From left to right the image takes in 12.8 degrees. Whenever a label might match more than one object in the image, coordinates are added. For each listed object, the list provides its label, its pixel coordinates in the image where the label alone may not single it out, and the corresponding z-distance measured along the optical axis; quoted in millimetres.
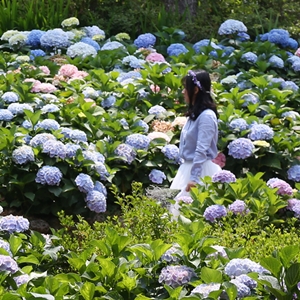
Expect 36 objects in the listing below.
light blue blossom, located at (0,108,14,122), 10911
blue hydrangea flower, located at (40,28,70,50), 15484
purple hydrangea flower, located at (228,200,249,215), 7587
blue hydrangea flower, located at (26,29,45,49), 15735
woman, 9417
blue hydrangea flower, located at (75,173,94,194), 9424
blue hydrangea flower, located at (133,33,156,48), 16096
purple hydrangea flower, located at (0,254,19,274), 5866
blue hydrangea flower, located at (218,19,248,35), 16527
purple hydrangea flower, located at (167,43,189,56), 15526
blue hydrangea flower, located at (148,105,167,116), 11766
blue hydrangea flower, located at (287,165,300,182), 10724
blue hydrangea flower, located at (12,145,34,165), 9514
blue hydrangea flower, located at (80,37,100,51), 15735
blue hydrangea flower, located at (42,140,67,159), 9605
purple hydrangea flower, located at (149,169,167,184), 10265
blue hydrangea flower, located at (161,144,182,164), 10557
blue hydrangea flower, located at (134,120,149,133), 11141
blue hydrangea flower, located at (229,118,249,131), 11113
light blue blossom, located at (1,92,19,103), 11565
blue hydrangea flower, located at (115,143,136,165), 10189
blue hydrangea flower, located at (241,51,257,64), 14831
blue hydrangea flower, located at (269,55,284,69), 14762
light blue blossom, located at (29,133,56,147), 9841
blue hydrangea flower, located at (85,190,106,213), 9403
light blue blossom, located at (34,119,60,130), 10293
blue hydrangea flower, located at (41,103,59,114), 11078
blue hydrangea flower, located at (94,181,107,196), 9653
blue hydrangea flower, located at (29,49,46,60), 14812
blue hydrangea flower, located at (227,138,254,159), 10626
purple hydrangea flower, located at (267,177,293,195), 8507
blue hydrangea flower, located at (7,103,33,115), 11106
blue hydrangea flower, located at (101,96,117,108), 12169
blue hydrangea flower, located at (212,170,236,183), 8340
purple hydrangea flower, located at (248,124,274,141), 10981
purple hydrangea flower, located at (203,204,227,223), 7485
